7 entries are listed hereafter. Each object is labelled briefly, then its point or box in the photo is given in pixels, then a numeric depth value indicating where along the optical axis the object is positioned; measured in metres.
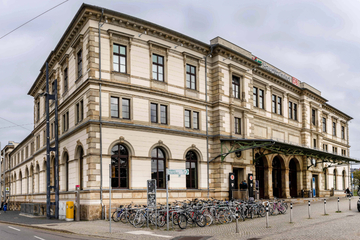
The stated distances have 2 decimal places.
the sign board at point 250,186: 32.44
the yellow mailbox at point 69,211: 23.58
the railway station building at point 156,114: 24.50
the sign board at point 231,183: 30.30
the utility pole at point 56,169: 25.85
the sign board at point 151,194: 19.23
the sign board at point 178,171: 17.42
